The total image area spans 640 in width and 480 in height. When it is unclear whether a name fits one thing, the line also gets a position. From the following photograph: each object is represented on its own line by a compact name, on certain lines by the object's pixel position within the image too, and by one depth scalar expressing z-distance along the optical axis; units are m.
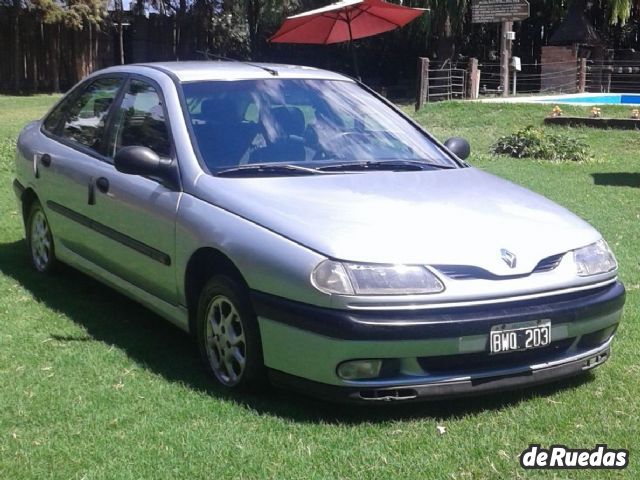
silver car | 3.71
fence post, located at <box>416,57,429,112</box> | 21.98
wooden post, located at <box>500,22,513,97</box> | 25.14
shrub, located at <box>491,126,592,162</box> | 13.73
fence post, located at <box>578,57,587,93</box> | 26.44
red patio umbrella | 15.27
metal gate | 25.17
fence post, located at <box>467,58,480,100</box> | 24.69
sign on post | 24.75
